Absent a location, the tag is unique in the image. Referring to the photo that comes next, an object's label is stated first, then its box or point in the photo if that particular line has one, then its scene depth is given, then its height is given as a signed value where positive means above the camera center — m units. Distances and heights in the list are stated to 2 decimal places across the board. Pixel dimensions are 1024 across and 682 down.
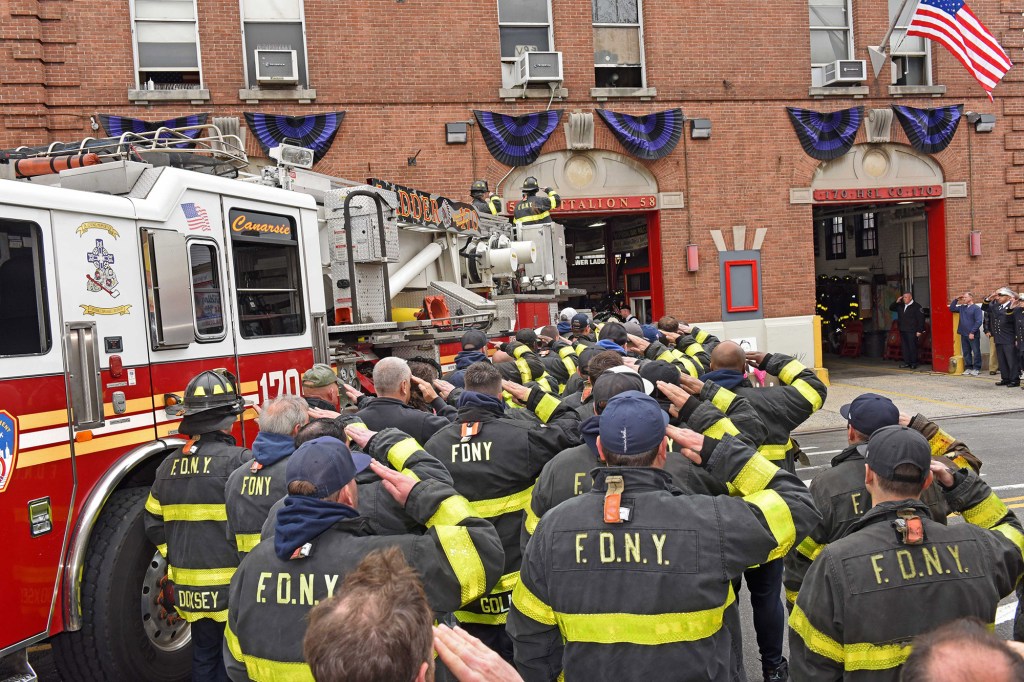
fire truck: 4.33 -0.24
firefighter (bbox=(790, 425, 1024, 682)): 2.81 -1.06
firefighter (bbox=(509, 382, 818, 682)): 2.76 -0.92
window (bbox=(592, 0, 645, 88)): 18.08 +5.07
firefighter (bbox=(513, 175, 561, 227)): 13.76 +1.16
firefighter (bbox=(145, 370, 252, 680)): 4.33 -1.11
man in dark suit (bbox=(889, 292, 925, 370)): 20.70 -1.48
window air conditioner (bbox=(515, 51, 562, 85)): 16.95 +4.23
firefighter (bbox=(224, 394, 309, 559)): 3.90 -0.82
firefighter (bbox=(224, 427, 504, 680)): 2.77 -0.87
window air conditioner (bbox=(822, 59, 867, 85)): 18.44 +4.14
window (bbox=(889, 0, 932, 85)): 19.39 +4.55
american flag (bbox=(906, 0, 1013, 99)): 16.91 +4.37
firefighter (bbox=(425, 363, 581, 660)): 4.58 -0.93
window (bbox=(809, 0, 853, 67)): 19.05 +5.19
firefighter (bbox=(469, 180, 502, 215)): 13.26 +1.47
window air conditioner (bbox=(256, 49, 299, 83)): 15.91 +4.25
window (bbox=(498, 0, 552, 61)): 17.56 +5.26
